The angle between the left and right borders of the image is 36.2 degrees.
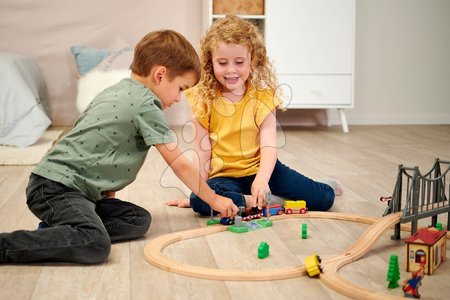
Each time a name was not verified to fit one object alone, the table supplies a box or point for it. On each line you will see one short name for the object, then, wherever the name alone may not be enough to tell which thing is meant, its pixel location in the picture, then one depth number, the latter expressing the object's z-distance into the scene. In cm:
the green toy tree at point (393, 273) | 124
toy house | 131
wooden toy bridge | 152
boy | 153
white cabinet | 373
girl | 191
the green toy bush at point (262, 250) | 146
